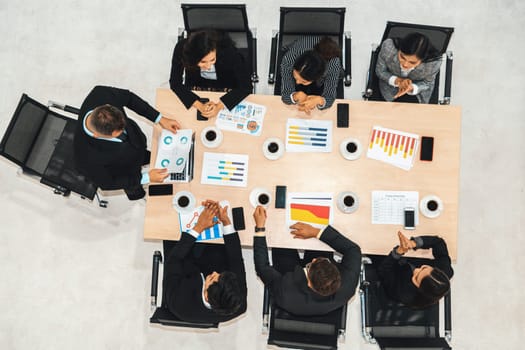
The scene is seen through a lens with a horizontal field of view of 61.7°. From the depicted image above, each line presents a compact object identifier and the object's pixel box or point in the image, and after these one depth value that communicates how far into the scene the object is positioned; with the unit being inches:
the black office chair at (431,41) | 111.0
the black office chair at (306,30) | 113.0
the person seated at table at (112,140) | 98.2
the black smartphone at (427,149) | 107.6
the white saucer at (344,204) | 105.7
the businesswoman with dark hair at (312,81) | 108.0
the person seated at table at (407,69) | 104.5
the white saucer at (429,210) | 105.3
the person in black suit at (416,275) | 94.8
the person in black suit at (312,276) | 93.3
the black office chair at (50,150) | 116.9
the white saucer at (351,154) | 107.6
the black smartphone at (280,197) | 106.6
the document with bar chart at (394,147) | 108.0
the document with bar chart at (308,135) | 109.3
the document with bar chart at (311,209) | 106.6
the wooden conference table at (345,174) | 106.2
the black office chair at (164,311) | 102.2
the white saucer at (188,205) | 106.7
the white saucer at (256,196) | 106.8
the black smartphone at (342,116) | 109.4
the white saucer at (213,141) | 108.7
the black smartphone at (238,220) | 106.2
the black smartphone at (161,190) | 107.7
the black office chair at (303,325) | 107.0
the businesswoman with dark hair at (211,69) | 102.9
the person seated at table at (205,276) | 92.3
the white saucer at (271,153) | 108.0
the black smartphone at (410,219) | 104.9
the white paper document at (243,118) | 110.0
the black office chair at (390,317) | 111.5
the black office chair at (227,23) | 112.5
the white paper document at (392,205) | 106.3
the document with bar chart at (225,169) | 108.0
